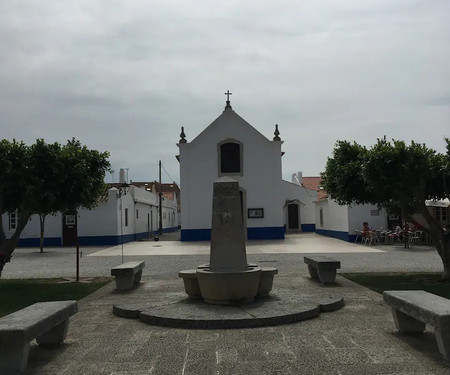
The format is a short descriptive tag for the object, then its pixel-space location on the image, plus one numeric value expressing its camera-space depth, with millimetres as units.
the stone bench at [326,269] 11141
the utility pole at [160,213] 41853
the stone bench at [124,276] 10758
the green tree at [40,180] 10617
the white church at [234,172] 29344
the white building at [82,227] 29016
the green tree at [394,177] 10484
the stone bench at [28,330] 4777
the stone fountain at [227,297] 6867
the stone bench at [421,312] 4980
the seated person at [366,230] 25298
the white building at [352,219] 27109
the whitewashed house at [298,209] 39500
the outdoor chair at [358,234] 26506
